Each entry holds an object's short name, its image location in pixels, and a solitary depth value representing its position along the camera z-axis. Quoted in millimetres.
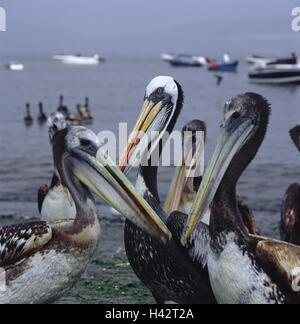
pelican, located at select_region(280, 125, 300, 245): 5770
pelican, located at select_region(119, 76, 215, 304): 4508
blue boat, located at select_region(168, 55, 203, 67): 106312
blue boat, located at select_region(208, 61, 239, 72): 82519
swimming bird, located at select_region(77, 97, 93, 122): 28484
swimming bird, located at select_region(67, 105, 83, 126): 25000
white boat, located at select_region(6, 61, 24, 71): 96200
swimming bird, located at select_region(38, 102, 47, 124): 27438
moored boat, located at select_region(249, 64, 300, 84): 47938
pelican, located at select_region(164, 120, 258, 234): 5345
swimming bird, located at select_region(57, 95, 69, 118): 25025
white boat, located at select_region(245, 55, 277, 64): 103519
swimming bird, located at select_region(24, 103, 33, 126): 27119
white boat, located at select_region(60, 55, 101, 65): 127688
